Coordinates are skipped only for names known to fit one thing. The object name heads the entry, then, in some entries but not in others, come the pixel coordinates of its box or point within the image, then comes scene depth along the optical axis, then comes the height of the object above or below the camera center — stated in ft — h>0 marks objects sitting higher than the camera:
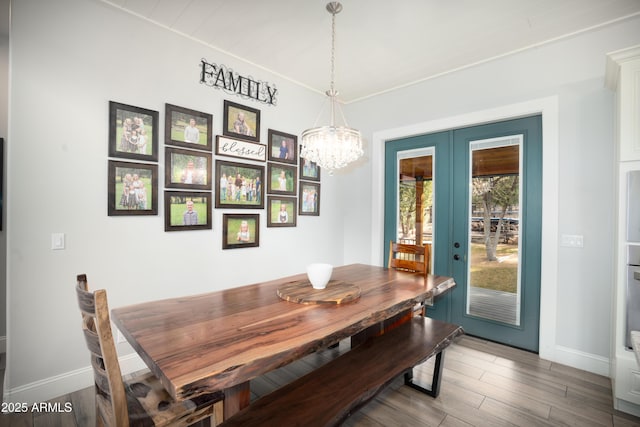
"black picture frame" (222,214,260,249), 9.63 -0.65
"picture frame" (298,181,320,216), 12.12 +0.55
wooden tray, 5.61 -1.63
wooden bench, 4.28 -2.90
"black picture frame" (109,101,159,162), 7.49 +2.04
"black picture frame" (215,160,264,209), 9.46 +0.87
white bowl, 6.27 -1.31
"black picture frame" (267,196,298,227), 11.00 +0.03
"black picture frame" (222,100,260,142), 9.66 +3.01
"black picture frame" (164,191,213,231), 8.38 +0.02
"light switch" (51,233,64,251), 6.80 -0.72
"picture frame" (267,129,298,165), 11.01 +2.48
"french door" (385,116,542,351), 9.26 -0.22
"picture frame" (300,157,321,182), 12.15 +1.72
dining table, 3.35 -1.71
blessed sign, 9.46 +2.09
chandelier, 7.17 +1.66
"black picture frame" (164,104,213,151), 8.38 +2.43
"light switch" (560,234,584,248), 8.29 -0.74
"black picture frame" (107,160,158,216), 7.48 +0.57
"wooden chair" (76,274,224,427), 3.57 -2.73
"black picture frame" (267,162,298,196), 10.97 +1.25
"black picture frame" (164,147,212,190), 8.35 +1.22
